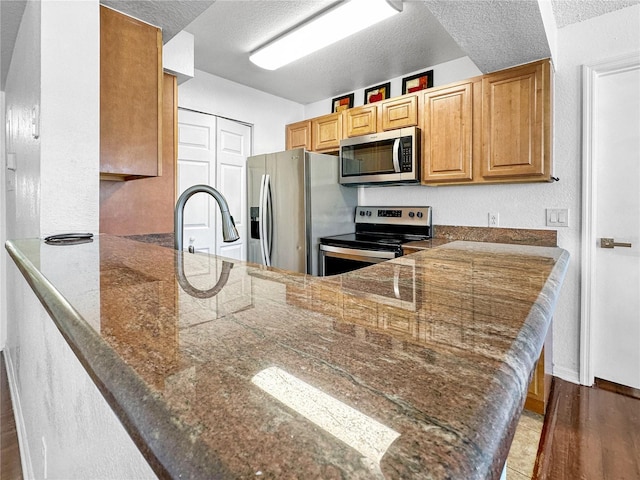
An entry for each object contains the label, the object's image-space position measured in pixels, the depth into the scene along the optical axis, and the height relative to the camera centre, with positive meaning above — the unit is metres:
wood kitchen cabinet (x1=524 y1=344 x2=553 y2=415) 1.85 -0.89
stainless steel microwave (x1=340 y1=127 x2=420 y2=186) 2.74 +0.66
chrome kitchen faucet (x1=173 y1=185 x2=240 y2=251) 1.19 +0.06
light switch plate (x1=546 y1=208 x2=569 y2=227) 2.35 +0.11
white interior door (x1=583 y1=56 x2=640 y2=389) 2.14 +0.07
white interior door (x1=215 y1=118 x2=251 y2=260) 3.38 +0.63
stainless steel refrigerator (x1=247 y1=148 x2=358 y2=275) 3.06 +0.26
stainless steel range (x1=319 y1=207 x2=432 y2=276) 2.67 -0.04
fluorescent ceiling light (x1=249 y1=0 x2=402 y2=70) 2.02 +1.37
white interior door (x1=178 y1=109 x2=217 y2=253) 3.09 +0.60
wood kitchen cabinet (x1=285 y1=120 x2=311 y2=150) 3.64 +1.09
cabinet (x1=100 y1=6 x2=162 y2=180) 1.68 +0.71
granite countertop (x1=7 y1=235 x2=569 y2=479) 0.22 -0.13
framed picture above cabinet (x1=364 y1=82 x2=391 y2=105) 3.36 +1.41
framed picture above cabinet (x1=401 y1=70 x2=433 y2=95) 3.04 +1.39
